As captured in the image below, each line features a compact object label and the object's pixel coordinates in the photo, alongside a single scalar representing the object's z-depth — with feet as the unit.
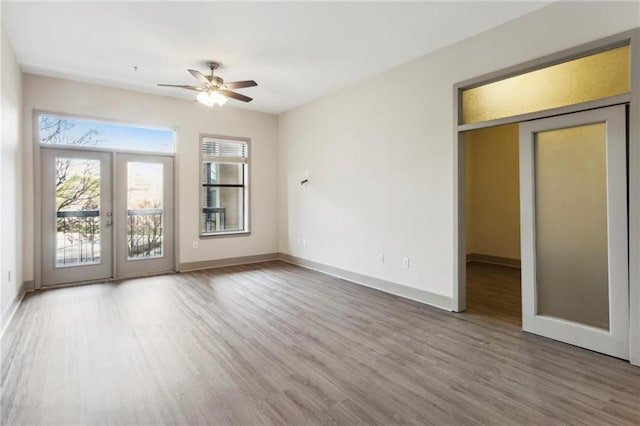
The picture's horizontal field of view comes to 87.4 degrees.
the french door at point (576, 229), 9.08
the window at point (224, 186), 21.39
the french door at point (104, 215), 16.74
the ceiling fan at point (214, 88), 14.02
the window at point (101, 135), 16.69
